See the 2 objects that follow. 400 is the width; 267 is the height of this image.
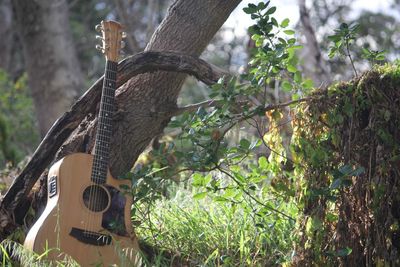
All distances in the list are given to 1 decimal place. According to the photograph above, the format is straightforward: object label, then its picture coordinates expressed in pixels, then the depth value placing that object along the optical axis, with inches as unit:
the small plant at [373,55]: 334.6
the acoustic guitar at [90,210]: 353.7
